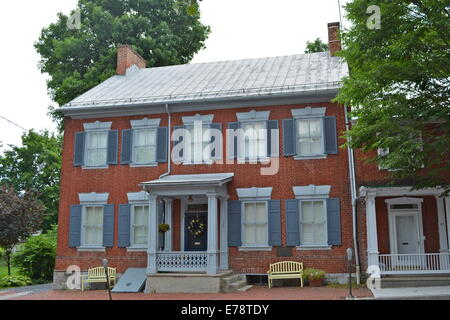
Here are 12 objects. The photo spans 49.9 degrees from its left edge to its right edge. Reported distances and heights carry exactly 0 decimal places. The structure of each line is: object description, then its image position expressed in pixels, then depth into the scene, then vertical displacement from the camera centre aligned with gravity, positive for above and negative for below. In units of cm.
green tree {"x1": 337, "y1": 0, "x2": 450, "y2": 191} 1165 +395
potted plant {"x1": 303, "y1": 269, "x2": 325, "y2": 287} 1628 -132
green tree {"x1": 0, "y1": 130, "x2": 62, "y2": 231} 4319 +677
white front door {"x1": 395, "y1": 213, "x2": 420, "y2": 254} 1627 +14
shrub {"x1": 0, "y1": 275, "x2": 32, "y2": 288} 2012 -181
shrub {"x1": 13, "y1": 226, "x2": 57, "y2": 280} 2252 -92
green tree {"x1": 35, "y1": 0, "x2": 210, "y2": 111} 2669 +1149
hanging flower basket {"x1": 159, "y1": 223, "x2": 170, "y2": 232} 1744 +38
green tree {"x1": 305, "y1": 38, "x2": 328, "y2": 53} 3119 +1235
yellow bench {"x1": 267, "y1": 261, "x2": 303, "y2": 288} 1644 -113
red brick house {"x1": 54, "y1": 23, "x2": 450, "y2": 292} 1678 +209
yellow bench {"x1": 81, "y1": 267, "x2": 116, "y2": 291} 1789 -140
